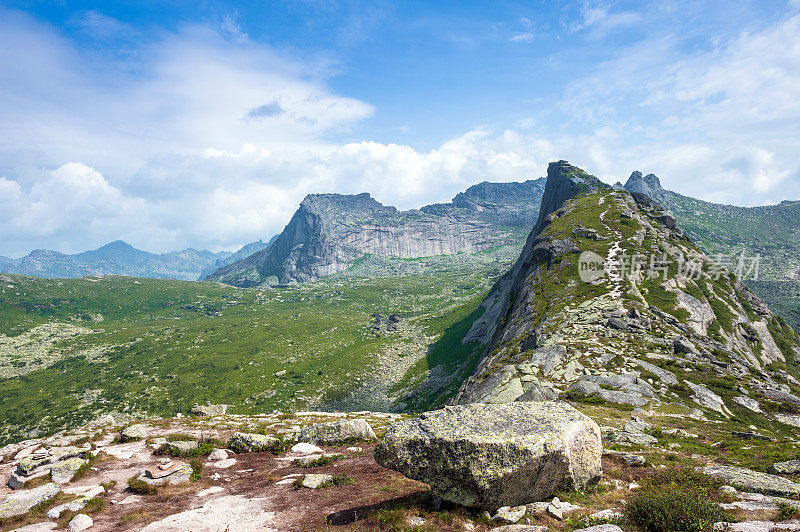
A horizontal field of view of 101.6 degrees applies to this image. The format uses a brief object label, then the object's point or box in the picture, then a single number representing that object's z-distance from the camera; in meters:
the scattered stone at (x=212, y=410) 41.76
